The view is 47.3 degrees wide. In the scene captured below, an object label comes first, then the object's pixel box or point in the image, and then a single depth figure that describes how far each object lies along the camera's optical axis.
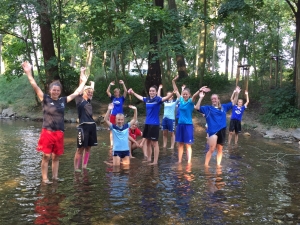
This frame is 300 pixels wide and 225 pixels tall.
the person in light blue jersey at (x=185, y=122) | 8.23
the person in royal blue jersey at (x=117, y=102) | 10.71
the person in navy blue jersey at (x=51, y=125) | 6.11
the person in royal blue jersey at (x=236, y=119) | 12.48
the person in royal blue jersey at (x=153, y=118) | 8.34
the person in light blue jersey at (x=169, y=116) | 10.67
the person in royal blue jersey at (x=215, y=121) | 7.80
